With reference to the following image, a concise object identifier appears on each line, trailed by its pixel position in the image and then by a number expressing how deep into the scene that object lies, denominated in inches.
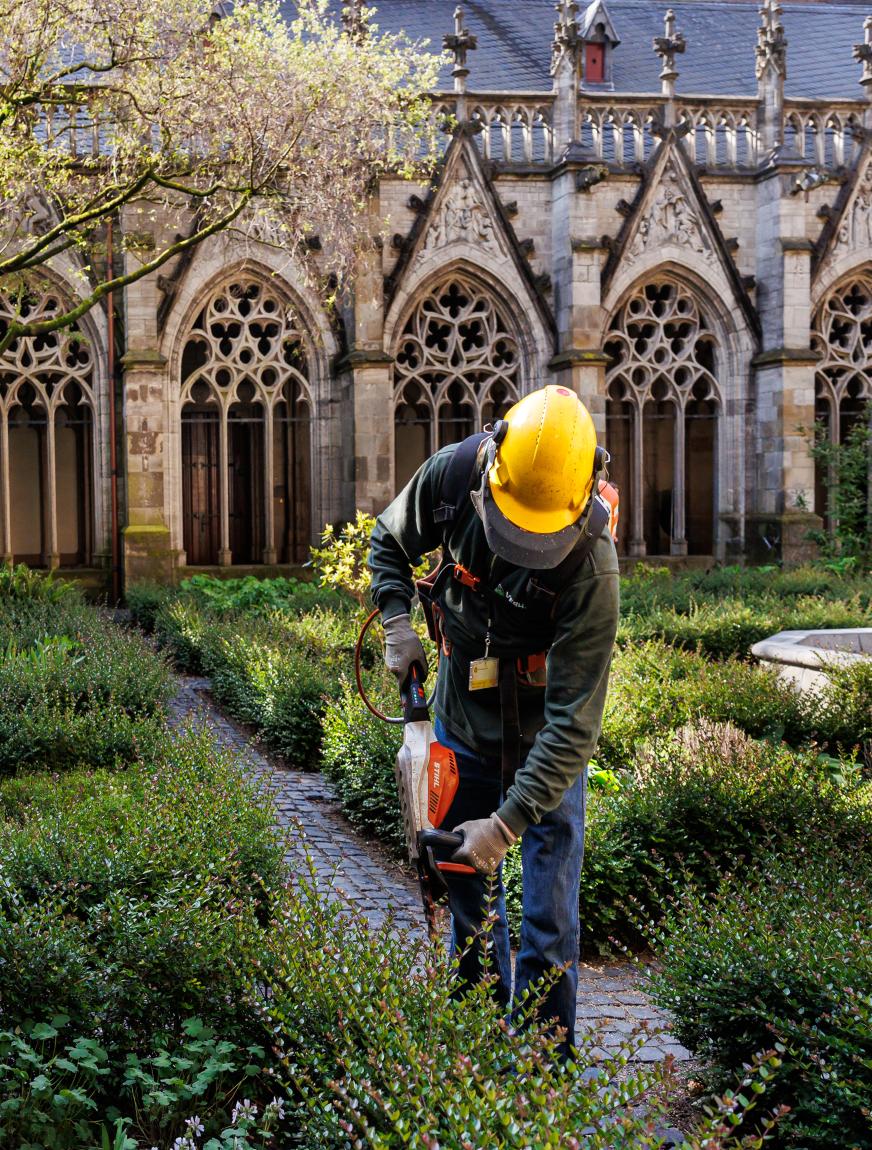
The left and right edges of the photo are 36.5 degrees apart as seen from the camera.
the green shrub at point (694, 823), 193.2
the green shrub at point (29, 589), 460.8
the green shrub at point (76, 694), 247.8
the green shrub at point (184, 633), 421.4
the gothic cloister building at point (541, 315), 613.3
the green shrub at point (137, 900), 130.0
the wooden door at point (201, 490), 768.9
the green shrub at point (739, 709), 260.2
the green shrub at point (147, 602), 510.3
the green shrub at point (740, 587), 463.5
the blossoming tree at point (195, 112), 378.9
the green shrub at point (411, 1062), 88.4
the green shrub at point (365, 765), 239.8
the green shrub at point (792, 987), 114.3
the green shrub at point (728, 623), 389.1
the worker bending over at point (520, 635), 112.5
